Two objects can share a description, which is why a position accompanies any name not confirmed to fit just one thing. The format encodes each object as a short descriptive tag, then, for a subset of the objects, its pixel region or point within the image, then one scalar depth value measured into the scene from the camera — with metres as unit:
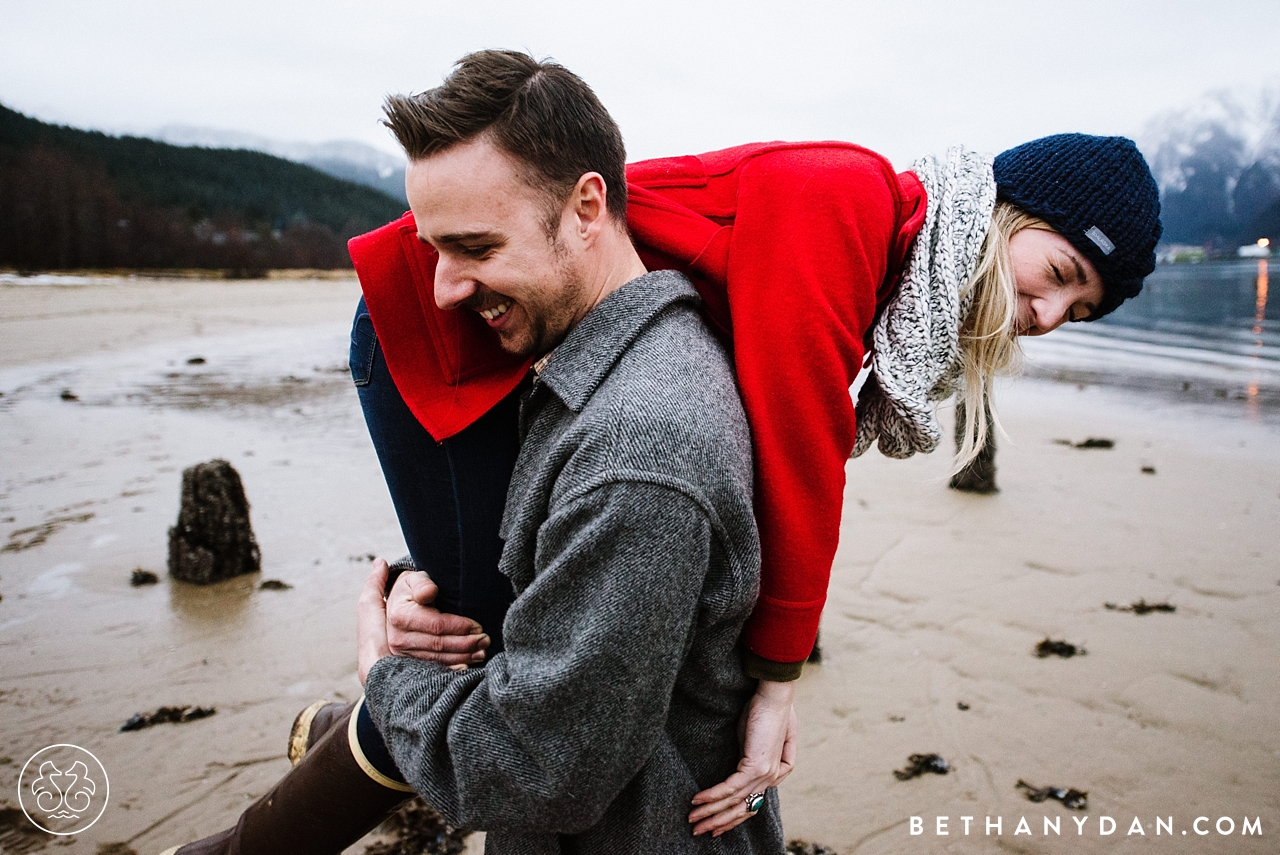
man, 1.13
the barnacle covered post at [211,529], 4.33
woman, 1.41
